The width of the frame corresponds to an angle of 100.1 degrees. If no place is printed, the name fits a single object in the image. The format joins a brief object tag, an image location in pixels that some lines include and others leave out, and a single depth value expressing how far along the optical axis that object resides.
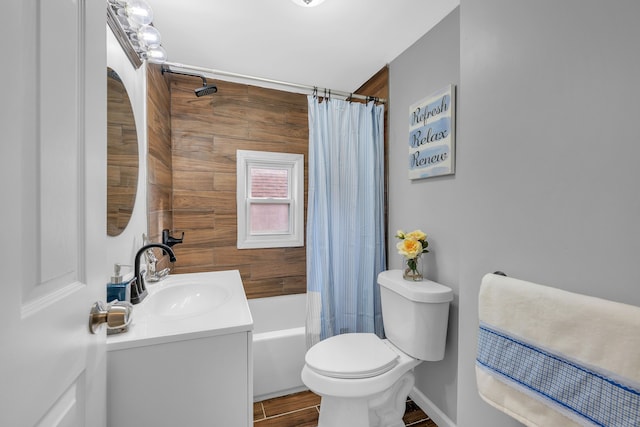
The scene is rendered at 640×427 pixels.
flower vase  1.63
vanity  0.88
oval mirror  1.17
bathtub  1.82
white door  0.39
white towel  0.56
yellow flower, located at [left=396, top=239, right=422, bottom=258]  1.58
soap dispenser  1.10
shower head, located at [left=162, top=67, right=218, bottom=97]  1.87
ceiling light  1.41
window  2.45
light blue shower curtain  1.90
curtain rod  1.72
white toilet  1.32
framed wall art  1.51
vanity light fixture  1.20
